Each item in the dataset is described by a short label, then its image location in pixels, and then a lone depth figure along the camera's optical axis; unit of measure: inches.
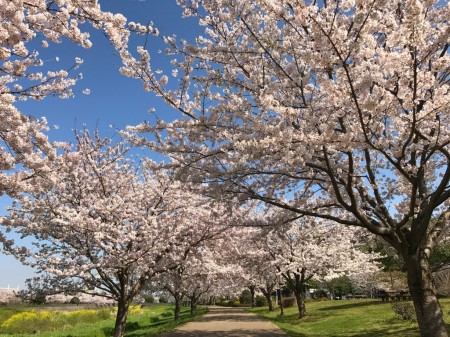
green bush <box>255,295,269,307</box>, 2123.5
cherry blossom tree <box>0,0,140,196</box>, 167.0
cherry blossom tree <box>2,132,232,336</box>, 451.5
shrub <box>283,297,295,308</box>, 1515.7
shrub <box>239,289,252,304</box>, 2646.2
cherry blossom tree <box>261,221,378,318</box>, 957.8
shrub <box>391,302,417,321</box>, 694.9
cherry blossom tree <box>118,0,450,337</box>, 228.2
